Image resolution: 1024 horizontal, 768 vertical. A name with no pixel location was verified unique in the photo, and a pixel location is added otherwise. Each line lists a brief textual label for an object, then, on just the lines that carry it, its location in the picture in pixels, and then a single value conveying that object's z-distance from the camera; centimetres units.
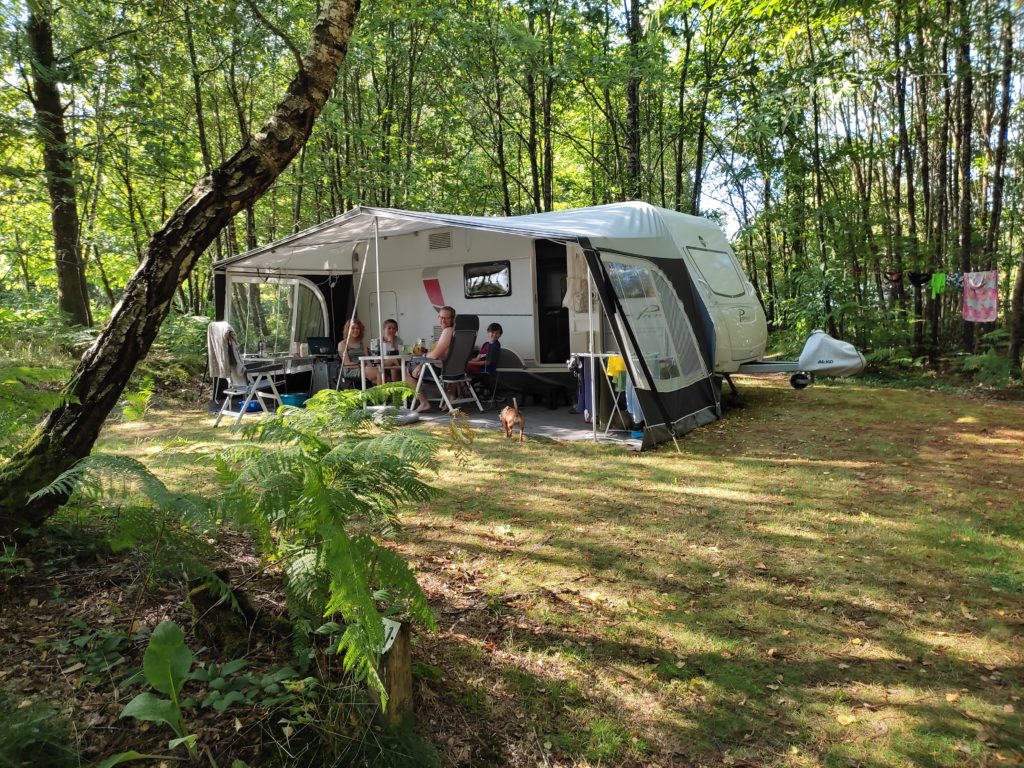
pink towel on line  816
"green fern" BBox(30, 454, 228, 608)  185
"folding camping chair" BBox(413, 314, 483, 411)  722
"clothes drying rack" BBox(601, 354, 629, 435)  577
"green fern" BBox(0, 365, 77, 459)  238
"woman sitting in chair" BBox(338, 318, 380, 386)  796
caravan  594
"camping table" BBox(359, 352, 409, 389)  698
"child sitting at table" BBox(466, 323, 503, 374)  802
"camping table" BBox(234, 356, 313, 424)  688
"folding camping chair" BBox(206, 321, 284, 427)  678
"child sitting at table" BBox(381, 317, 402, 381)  796
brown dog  604
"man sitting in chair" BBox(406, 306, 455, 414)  733
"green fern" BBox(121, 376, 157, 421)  305
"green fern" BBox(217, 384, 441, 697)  159
